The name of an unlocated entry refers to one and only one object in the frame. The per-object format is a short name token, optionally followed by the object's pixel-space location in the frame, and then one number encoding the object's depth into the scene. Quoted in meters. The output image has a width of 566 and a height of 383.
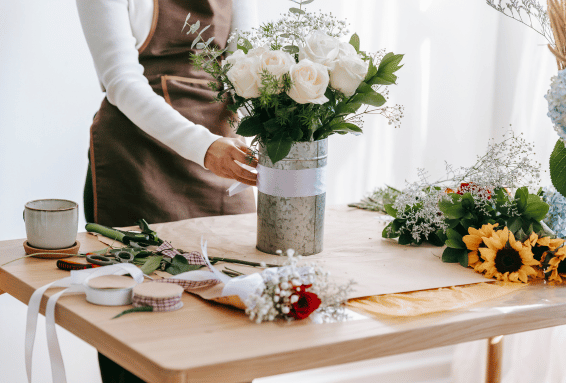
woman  2.73
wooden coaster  2.35
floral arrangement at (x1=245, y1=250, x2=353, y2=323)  2.11
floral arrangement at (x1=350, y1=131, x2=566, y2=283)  2.34
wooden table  1.99
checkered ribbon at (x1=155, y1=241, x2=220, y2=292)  2.22
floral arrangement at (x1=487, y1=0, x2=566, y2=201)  2.31
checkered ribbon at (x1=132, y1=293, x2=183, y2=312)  2.13
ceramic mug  2.32
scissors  2.29
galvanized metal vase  2.38
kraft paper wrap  2.21
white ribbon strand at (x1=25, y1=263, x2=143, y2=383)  2.13
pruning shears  2.45
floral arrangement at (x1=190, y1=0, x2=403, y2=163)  2.28
